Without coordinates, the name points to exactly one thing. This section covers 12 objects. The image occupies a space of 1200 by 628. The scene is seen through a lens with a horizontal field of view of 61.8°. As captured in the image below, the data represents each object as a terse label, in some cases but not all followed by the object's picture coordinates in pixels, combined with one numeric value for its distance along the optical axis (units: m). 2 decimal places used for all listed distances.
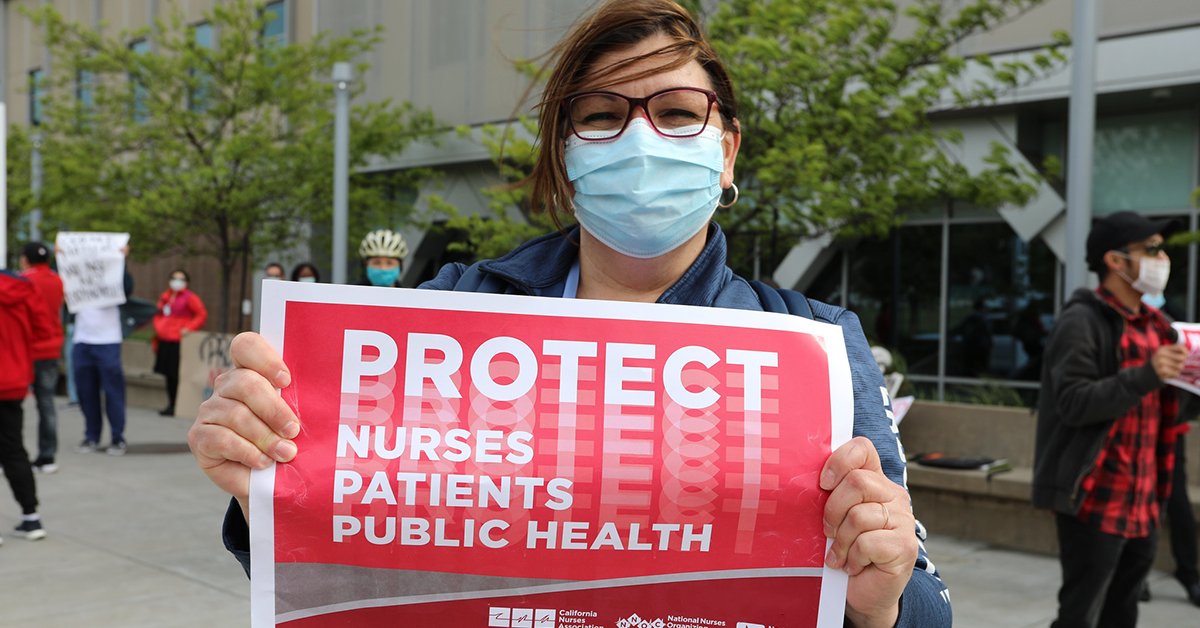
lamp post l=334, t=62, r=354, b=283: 12.34
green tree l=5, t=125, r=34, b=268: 21.27
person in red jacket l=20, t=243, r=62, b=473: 9.06
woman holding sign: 1.55
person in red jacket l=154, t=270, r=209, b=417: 13.43
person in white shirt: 10.62
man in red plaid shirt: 4.05
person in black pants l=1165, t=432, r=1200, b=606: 5.86
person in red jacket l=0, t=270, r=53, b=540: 6.87
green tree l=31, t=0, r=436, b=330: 15.82
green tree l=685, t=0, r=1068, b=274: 8.48
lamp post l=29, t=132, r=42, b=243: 19.00
